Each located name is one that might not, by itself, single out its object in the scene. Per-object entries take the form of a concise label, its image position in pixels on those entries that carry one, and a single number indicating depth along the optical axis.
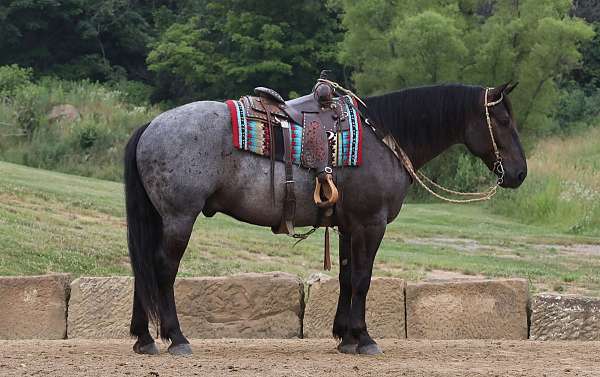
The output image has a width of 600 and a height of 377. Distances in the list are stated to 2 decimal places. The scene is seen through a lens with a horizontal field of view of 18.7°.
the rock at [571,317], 15.61
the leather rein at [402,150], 14.34
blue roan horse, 13.47
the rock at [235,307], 15.93
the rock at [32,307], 15.96
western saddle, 13.78
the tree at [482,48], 46.64
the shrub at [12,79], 58.57
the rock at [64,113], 50.70
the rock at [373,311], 16.08
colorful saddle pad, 13.61
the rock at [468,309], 15.86
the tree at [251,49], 68.41
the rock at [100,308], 16.04
